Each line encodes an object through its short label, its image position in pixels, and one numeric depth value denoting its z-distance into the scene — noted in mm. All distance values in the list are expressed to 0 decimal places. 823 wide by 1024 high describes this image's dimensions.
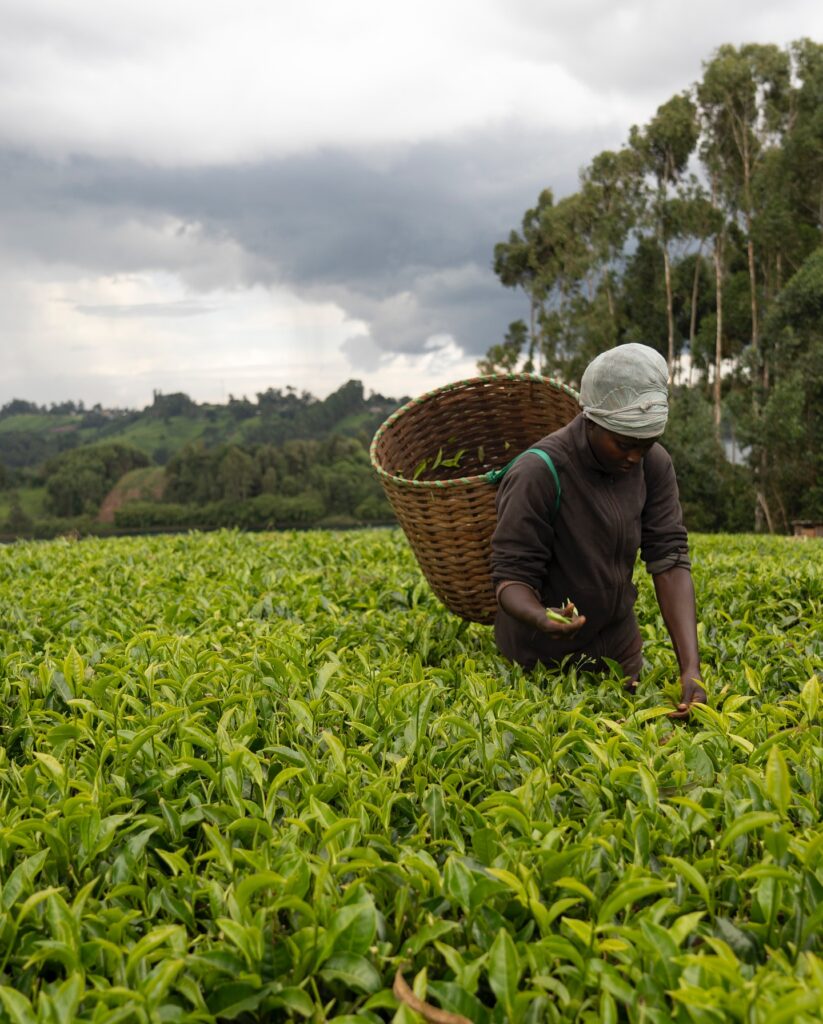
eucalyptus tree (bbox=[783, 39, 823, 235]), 31109
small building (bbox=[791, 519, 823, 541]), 18358
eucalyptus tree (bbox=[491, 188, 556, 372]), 50281
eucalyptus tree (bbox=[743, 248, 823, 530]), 28922
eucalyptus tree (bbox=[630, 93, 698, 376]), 37281
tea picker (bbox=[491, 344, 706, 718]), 2910
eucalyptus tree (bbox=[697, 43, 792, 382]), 34531
